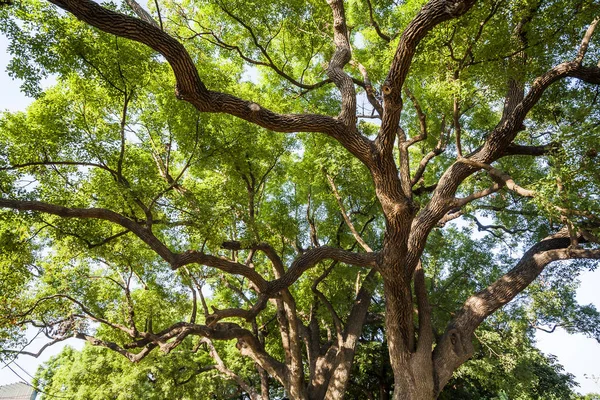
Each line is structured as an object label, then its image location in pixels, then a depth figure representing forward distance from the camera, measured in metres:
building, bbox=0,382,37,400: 21.98
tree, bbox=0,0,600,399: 5.07
